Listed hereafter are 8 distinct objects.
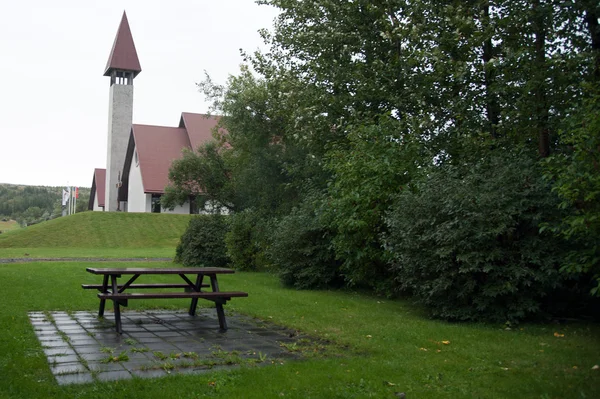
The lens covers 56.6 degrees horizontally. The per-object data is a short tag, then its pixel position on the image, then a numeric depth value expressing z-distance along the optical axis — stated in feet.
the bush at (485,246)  26.91
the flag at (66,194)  207.50
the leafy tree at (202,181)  84.07
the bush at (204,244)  65.87
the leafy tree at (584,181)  19.65
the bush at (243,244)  63.21
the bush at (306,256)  43.32
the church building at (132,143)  158.10
